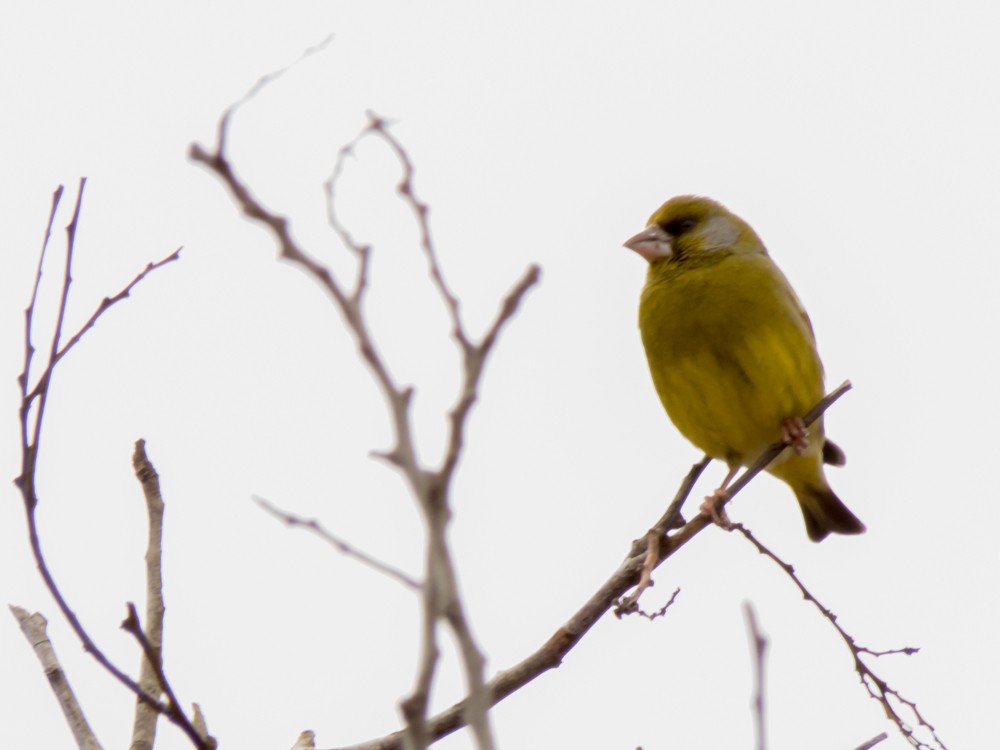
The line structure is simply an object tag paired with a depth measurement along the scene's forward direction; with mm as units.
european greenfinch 9687
